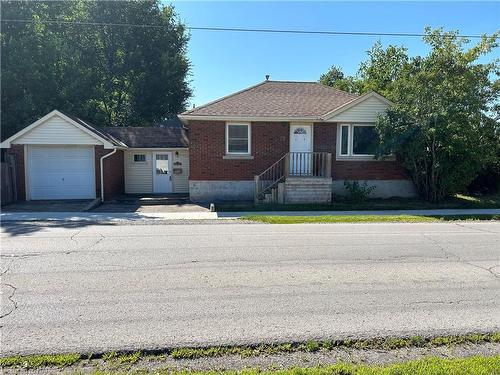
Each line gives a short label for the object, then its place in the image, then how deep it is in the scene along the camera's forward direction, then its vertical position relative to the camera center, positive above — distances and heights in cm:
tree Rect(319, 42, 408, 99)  2896 +807
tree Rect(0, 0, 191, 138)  2105 +691
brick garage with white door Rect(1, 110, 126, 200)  1561 +10
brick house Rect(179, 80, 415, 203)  1623 +62
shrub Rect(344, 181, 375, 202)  1616 -133
